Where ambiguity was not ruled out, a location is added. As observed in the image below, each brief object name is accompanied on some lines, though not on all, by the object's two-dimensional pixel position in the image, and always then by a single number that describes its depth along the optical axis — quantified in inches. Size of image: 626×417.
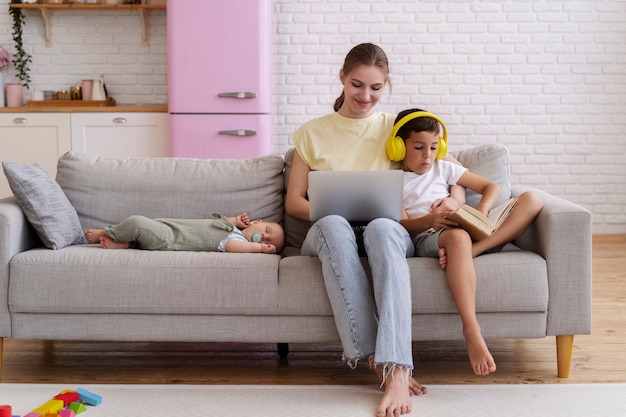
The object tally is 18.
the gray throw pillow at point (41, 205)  113.7
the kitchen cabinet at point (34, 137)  208.1
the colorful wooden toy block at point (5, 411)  86.1
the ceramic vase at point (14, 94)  219.8
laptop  102.8
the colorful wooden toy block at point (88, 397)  96.5
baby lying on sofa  114.3
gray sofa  104.5
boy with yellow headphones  100.8
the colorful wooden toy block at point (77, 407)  93.4
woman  95.9
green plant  221.3
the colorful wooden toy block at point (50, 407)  90.4
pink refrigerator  200.5
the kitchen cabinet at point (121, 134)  207.8
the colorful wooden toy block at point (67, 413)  89.1
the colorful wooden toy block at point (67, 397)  94.9
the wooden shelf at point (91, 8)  214.8
